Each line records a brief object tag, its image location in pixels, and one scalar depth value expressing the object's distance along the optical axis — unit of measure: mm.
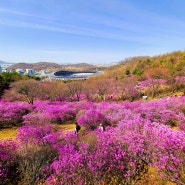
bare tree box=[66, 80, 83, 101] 23062
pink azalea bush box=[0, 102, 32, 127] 11789
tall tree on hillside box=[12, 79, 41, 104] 20086
